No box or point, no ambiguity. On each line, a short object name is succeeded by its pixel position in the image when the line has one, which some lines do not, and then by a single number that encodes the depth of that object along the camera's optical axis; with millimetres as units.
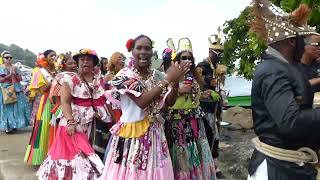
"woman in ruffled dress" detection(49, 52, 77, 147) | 5544
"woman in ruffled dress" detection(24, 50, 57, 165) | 7227
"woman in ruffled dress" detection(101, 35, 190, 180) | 3954
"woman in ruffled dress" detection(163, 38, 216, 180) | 5062
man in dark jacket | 2365
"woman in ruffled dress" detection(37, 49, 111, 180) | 5027
